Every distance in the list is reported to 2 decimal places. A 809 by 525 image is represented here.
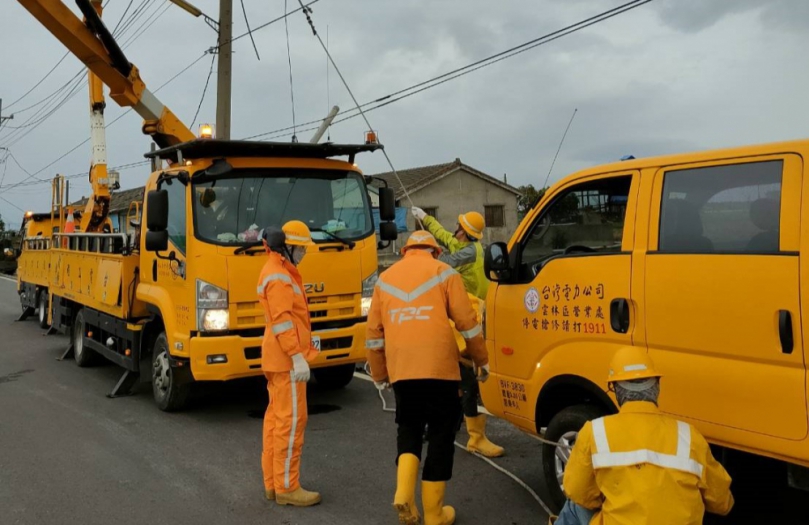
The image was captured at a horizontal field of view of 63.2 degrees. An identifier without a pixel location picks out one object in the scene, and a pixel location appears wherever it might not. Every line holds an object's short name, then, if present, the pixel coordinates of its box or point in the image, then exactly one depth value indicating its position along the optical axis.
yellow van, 2.90
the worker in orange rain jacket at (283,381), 4.41
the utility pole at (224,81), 15.02
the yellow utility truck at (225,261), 6.11
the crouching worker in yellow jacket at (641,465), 2.40
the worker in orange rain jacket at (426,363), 3.87
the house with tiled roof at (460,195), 31.52
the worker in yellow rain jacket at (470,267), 5.41
